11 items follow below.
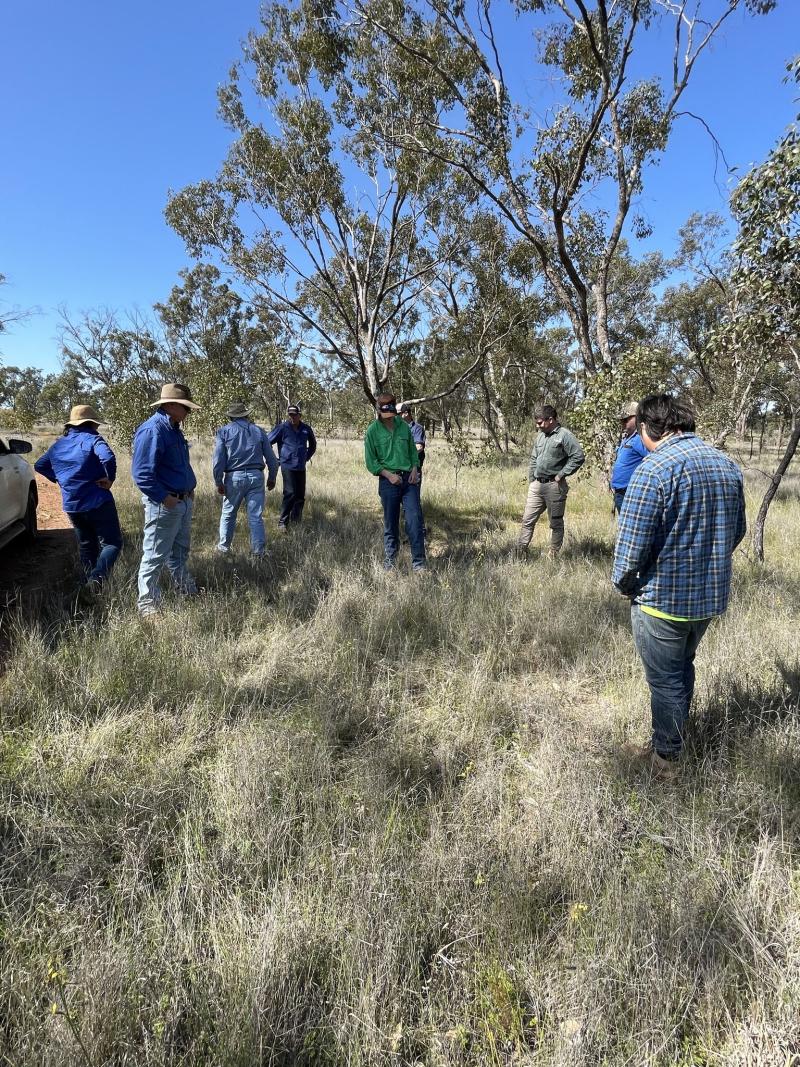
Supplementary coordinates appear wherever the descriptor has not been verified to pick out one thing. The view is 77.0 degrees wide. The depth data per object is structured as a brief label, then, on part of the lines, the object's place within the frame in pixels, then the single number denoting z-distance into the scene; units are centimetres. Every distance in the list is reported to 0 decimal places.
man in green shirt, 542
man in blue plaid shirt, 209
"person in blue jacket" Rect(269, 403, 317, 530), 727
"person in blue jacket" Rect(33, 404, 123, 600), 434
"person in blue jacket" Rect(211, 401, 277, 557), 556
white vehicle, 520
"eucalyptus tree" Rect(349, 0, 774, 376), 710
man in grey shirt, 570
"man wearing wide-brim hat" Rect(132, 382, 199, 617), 389
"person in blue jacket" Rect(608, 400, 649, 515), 450
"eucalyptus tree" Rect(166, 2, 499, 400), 870
